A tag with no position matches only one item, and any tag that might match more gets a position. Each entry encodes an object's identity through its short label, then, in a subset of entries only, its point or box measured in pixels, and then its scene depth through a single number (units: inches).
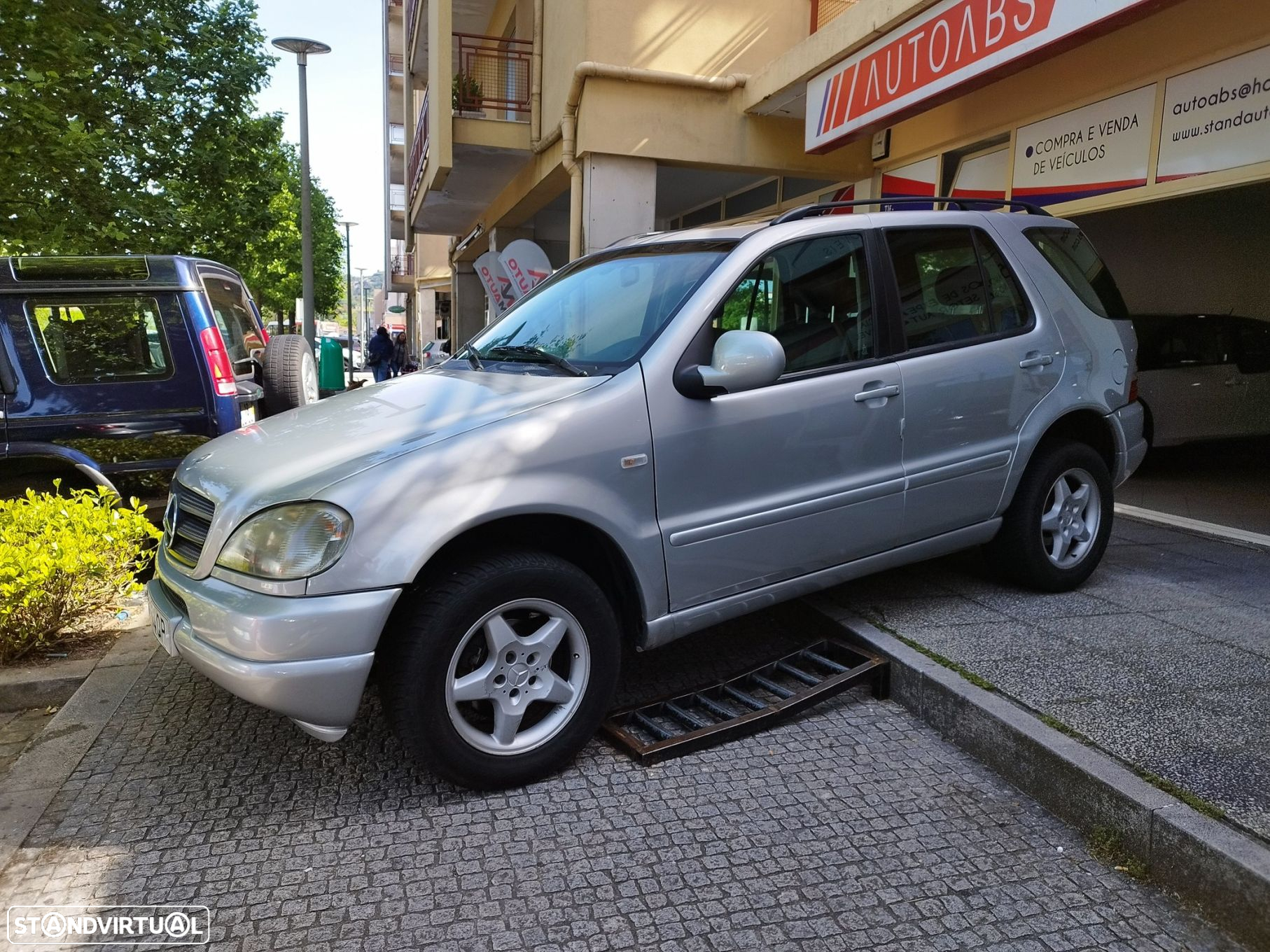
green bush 157.5
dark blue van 205.8
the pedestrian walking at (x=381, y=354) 850.8
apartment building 255.6
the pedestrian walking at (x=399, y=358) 904.3
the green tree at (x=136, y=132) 340.5
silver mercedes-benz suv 109.3
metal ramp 131.8
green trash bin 660.1
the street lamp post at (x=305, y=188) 629.9
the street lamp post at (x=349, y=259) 2023.9
